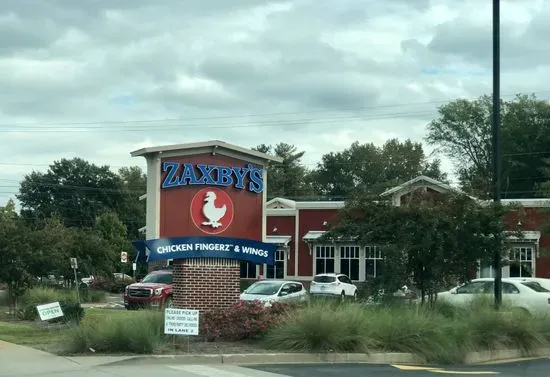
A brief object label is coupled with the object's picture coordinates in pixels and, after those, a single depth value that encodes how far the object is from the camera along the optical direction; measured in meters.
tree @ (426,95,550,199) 68.12
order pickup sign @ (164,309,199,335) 13.18
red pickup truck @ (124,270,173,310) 28.39
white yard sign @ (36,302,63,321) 15.23
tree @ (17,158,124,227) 97.81
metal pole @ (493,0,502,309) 18.59
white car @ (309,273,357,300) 36.41
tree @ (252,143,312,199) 91.00
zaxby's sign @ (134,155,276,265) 17.69
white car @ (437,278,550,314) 21.00
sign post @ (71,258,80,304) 29.79
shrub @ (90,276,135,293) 47.88
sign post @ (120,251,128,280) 50.72
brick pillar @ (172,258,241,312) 17.48
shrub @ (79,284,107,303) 34.86
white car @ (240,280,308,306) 26.34
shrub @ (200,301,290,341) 14.98
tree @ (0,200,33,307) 23.67
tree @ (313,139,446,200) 90.19
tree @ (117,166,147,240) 96.06
